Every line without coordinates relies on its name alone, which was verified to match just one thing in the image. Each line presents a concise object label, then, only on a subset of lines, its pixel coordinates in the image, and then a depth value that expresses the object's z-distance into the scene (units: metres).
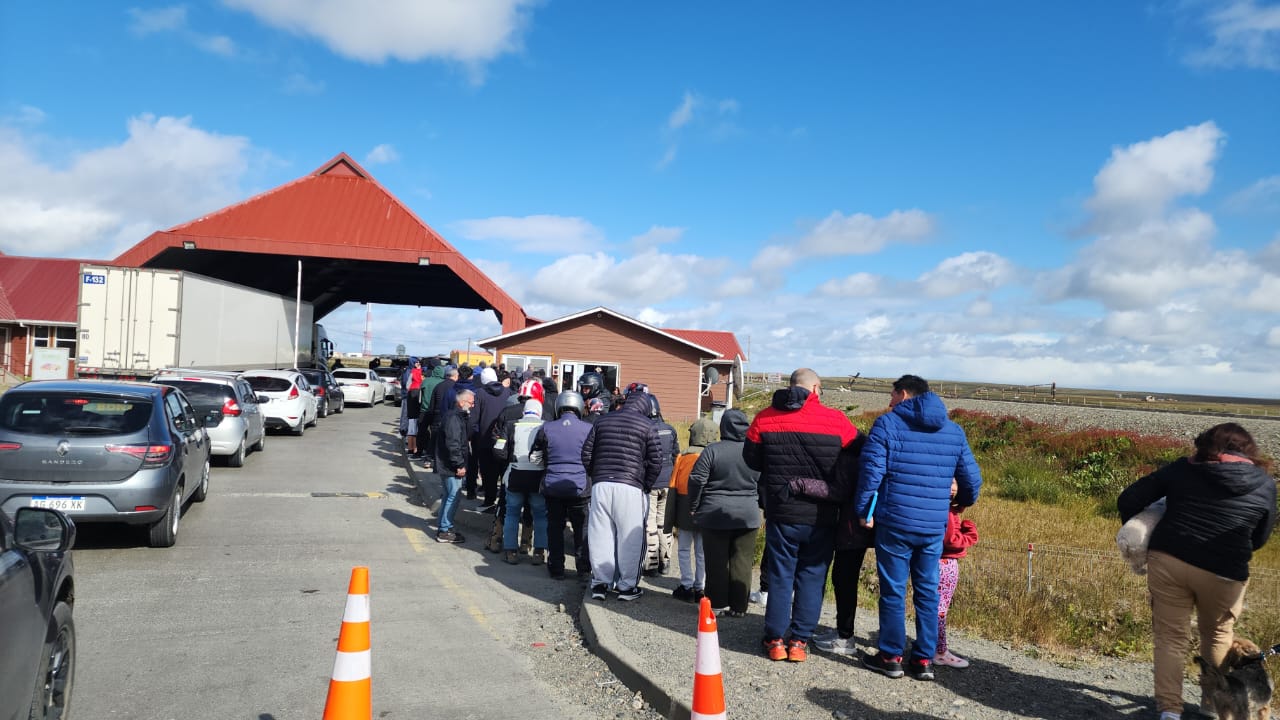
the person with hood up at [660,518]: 8.56
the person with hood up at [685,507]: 7.66
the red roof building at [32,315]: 38.23
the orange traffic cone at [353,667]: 3.82
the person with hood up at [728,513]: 6.62
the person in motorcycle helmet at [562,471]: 8.21
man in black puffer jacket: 7.36
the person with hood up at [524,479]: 8.64
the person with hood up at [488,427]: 10.84
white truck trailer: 19.64
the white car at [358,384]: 32.50
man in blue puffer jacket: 5.39
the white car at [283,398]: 20.08
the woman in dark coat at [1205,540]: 4.69
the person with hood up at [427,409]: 15.61
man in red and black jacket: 5.75
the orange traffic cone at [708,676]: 3.97
